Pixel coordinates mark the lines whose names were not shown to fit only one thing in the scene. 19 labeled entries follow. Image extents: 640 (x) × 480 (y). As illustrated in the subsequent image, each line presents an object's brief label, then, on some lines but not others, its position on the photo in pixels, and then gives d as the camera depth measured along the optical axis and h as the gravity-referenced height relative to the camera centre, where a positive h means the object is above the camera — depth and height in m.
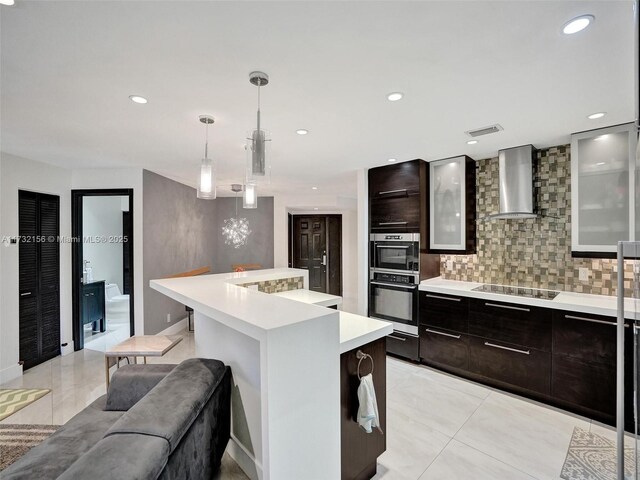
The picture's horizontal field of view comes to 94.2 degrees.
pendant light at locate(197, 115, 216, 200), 2.35 +0.49
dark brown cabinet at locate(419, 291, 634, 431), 2.46 -1.08
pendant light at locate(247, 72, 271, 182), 1.85 +0.56
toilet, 5.28 -1.22
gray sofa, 0.97 -0.81
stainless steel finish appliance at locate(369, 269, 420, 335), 3.68 -0.77
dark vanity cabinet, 4.43 -1.02
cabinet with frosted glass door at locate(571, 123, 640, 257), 2.54 +0.43
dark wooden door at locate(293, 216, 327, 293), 7.60 -0.20
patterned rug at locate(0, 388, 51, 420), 2.72 -1.55
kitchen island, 1.22 -0.65
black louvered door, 3.58 -0.47
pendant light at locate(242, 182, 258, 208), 3.23 +0.47
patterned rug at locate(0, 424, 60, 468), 2.14 -1.56
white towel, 1.61 -0.91
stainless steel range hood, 3.10 +0.60
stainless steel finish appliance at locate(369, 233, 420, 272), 3.69 -0.17
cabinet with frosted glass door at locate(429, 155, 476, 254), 3.55 +0.41
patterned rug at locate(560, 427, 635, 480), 1.93 -1.55
